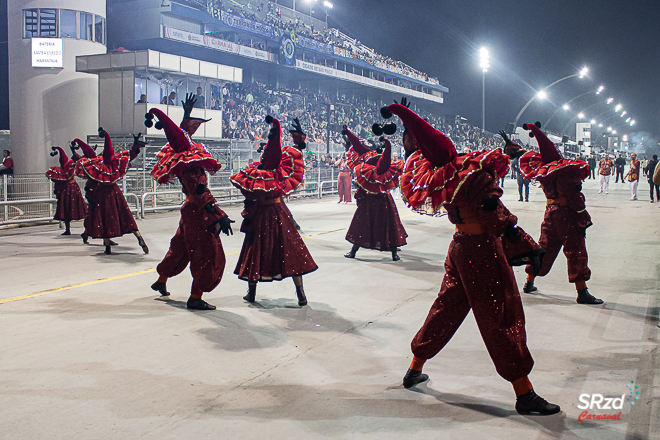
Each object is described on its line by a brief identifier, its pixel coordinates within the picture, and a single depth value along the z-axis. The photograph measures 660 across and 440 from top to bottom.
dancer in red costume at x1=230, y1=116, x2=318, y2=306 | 6.25
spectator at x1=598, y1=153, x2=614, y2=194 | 25.24
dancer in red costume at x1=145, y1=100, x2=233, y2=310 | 5.95
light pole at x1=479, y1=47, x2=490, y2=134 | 40.78
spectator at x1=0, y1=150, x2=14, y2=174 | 21.19
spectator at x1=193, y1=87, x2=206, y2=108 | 25.19
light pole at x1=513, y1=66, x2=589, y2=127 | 44.62
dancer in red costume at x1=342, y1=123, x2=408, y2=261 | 9.12
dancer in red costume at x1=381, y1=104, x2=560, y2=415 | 3.62
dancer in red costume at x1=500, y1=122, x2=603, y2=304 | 6.45
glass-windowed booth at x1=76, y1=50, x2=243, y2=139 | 23.20
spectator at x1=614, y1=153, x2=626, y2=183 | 32.91
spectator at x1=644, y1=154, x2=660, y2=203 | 21.95
